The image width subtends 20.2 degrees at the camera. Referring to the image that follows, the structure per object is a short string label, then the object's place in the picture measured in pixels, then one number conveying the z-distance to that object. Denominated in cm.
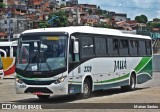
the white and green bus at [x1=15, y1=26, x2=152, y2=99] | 1623
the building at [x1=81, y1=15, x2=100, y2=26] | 16490
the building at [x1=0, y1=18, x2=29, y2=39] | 12774
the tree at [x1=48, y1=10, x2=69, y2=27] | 10031
